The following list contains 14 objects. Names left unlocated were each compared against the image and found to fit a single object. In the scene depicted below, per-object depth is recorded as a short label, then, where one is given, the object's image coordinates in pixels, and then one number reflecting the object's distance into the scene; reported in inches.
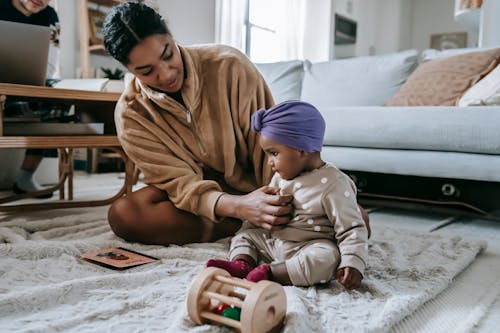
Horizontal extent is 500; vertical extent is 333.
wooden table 60.2
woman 51.1
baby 36.9
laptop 60.0
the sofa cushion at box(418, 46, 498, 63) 90.8
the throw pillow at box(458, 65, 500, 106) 71.3
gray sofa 66.9
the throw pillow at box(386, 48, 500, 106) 81.7
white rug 30.6
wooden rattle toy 27.2
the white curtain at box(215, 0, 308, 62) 179.9
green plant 139.5
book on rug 42.8
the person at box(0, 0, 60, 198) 88.5
